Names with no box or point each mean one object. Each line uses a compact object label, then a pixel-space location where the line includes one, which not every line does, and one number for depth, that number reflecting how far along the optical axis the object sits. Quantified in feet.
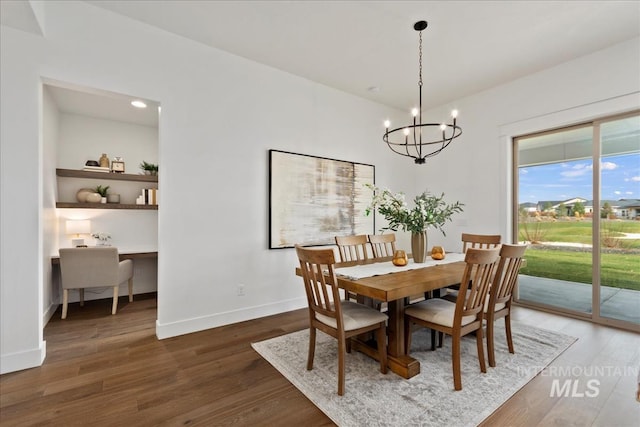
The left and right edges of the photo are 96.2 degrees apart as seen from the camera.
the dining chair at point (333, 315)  6.37
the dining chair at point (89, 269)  11.12
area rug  5.75
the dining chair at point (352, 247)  9.94
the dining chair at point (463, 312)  6.39
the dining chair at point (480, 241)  10.52
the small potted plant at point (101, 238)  13.85
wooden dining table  6.24
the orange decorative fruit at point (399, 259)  8.36
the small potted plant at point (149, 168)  14.89
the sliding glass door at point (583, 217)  10.36
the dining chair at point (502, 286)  7.22
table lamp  13.23
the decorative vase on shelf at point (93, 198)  13.43
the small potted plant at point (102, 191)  13.89
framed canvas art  11.85
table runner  7.42
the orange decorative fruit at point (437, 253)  9.73
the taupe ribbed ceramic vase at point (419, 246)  8.98
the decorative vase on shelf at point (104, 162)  13.84
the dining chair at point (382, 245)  10.69
